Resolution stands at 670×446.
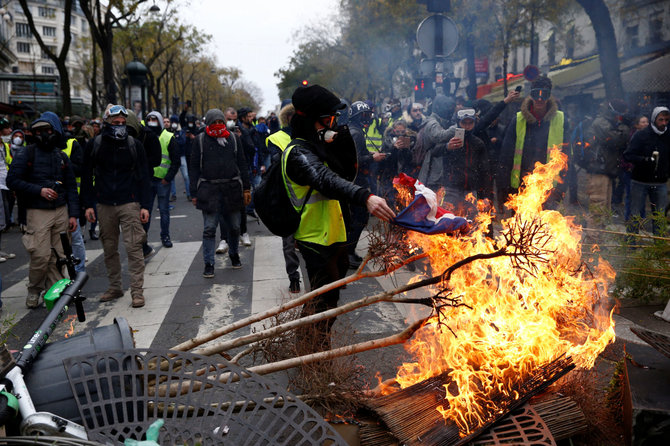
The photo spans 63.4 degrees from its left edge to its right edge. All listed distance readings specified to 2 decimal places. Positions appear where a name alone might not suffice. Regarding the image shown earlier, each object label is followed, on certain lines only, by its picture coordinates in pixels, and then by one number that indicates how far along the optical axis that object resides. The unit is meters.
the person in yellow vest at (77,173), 6.96
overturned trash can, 2.22
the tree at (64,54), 17.66
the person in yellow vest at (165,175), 9.36
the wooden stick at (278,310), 2.98
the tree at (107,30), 18.74
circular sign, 9.98
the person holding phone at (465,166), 7.15
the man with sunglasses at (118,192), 6.29
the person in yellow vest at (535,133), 6.92
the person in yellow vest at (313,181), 3.68
